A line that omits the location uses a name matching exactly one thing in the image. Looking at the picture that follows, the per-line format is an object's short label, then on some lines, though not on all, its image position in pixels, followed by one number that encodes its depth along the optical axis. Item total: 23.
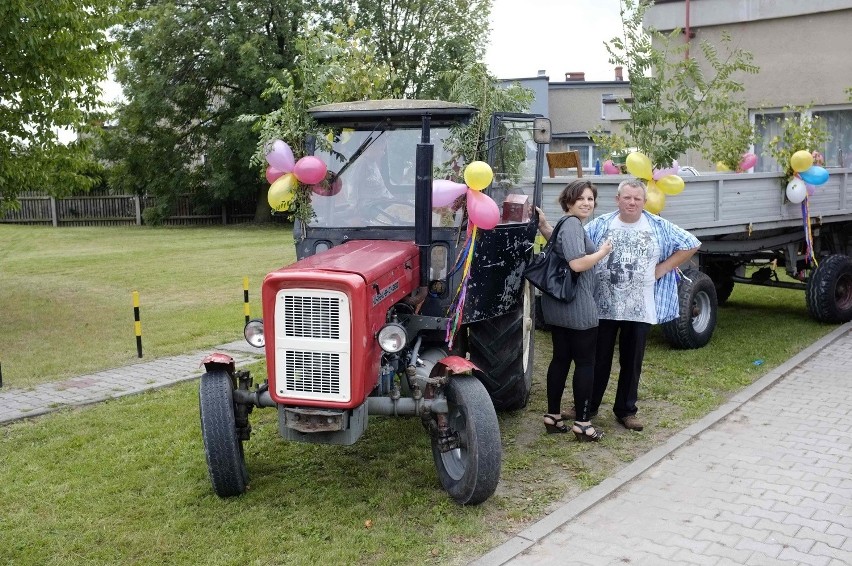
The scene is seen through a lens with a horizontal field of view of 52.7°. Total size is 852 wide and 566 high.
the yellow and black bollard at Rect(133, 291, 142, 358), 9.05
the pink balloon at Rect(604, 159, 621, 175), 10.43
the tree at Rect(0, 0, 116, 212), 10.02
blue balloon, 9.96
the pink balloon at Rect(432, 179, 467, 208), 5.51
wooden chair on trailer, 9.36
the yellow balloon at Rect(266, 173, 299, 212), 5.88
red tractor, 4.75
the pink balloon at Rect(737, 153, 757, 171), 10.98
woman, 5.86
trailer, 8.94
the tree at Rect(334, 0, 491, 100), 30.78
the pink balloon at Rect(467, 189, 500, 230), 5.47
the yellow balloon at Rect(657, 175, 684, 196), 8.19
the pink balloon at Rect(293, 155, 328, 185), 5.79
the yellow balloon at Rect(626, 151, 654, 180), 7.92
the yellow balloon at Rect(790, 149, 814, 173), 9.84
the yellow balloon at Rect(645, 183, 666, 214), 8.05
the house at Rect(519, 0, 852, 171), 14.12
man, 6.19
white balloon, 9.90
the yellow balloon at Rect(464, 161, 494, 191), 5.45
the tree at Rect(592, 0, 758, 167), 9.05
